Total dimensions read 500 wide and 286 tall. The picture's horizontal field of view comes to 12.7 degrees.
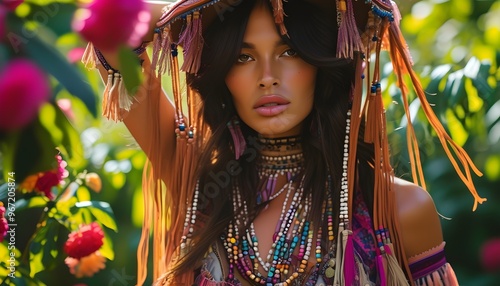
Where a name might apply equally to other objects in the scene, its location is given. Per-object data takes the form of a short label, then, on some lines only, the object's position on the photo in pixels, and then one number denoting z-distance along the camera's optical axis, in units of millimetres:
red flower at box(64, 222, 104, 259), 2938
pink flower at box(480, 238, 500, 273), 3154
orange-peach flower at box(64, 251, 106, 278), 2969
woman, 2919
